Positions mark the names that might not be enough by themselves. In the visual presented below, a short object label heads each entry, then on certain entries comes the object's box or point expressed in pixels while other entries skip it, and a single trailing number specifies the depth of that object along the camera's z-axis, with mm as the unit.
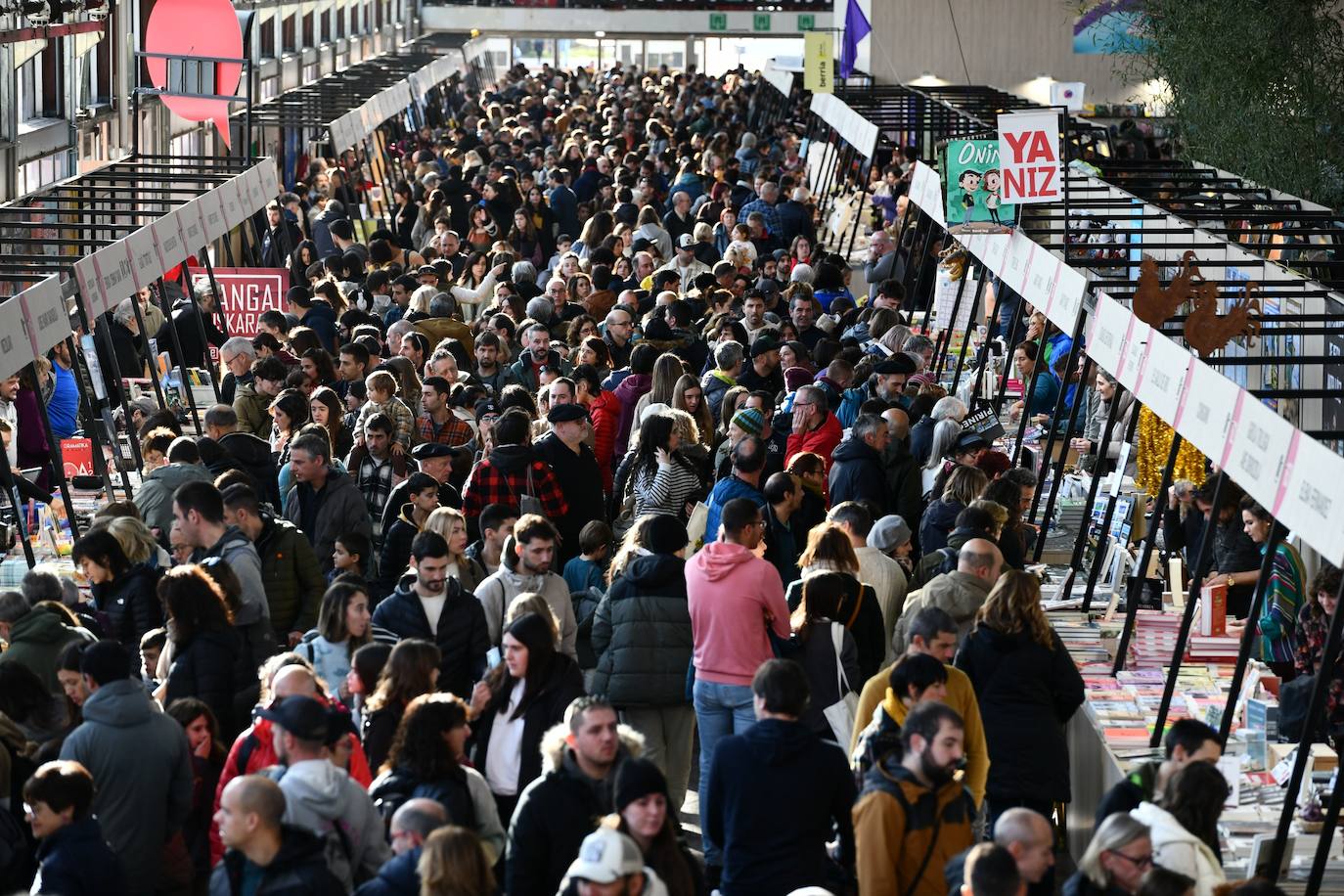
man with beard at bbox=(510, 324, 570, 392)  23203
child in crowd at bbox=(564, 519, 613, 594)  16106
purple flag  48736
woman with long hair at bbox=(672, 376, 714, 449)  20765
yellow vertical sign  45910
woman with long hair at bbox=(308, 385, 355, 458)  19181
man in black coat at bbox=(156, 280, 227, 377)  28344
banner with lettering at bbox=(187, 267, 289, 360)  28220
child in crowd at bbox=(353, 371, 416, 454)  19678
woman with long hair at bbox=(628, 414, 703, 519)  18855
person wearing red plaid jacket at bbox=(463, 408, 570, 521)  17876
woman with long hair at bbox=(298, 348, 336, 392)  21914
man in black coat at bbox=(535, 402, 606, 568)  18824
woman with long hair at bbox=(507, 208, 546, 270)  36436
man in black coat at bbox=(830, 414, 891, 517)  19103
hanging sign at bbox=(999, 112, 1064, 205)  22768
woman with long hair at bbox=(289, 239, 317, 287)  33982
